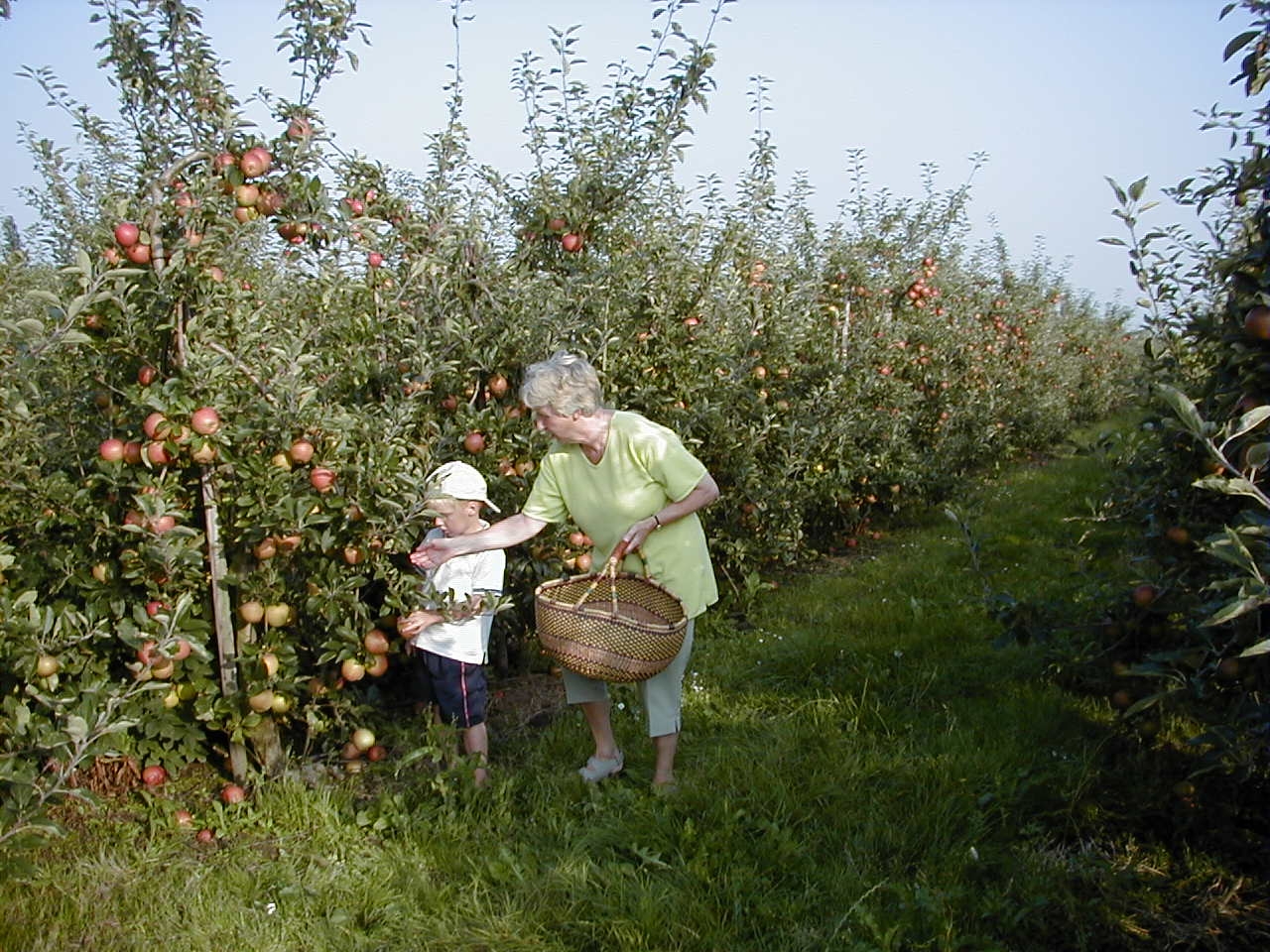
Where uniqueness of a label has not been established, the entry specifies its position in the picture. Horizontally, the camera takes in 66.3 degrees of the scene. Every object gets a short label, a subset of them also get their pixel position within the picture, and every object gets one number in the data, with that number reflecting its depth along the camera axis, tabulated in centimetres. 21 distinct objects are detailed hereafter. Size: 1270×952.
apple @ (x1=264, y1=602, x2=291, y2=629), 308
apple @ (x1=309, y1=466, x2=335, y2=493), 296
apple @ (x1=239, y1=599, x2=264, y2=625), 306
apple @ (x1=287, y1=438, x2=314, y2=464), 293
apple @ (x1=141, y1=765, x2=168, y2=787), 313
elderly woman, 302
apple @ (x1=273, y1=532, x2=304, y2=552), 299
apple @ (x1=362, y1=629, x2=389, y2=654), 314
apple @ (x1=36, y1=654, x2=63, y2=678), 269
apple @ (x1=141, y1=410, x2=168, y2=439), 273
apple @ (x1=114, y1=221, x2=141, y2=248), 277
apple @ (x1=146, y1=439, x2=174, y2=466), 274
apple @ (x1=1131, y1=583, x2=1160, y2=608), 270
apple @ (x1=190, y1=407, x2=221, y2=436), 272
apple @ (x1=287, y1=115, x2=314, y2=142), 312
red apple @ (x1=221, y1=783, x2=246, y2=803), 316
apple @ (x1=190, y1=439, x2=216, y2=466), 276
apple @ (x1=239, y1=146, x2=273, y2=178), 296
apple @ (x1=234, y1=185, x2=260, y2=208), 296
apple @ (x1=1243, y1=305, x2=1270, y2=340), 224
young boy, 328
